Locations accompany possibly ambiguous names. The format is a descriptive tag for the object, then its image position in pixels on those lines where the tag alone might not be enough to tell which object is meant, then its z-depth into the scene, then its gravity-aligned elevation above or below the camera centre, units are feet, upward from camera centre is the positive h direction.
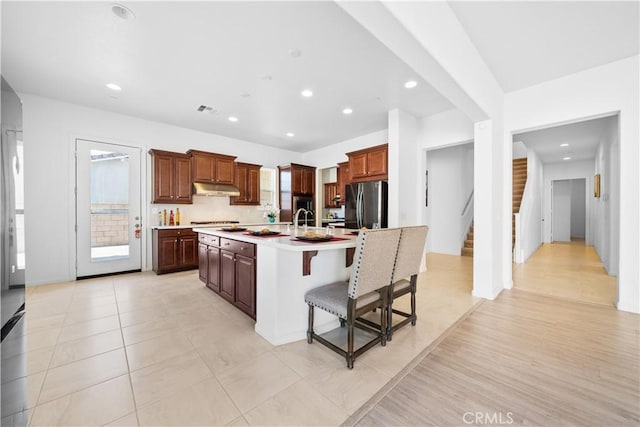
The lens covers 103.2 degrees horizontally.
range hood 16.46 +1.55
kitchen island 6.82 -1.88
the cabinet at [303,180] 20.86 +2.75
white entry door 13.50 +0.19
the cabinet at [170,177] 15.21 +2.20
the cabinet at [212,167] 16.49 +3.08
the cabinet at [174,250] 14.29 -2.21
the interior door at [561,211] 30.14 +0.07
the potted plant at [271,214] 12.60 -0.10
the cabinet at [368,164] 15.34 +3.06
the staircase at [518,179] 22.18 +2.94
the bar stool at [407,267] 7.03 -1.62
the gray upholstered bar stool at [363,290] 5.82 -2.01
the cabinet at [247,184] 18.96 +2.18
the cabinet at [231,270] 8.16 -2.16
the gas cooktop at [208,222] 17.18 -0.71
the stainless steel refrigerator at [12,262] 2.40 -0.50
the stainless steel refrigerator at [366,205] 14.71 +0.42
